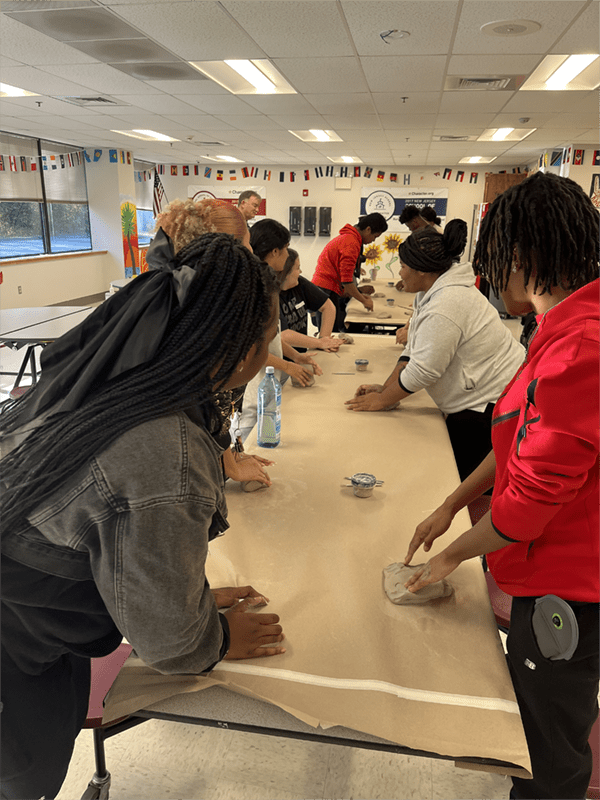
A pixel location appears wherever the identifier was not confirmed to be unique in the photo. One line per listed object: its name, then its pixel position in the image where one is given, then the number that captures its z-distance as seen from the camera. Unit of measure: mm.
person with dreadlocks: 878
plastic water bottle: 1795
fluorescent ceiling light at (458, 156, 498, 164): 10448
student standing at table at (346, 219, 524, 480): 2068
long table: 855
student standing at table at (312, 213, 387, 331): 4867
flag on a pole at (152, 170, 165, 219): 13459
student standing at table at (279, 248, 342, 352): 3072
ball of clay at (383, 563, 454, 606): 1084
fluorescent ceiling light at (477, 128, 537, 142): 7278
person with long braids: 699
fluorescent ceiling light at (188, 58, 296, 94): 4449
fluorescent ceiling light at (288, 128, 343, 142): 7805
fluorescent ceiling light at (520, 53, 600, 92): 4238
